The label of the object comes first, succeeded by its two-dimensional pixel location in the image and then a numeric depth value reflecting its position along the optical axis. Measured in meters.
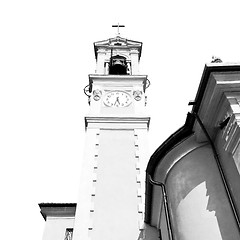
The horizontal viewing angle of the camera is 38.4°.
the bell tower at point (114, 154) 11.20
